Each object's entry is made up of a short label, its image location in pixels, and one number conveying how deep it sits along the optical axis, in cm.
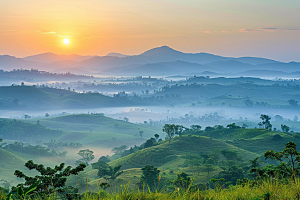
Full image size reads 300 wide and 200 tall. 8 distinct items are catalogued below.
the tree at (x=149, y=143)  12894
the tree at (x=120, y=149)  18296
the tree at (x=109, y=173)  7181
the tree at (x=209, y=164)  7719
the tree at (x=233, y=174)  5826
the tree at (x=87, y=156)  14425
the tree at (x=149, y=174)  5870
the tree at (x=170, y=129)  11612
